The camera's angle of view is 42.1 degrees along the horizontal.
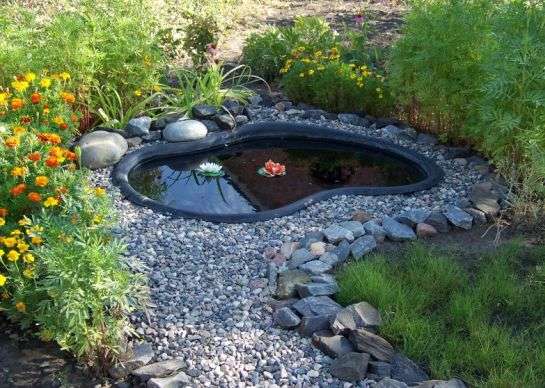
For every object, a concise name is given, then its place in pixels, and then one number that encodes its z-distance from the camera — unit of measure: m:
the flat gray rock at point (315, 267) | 3.97
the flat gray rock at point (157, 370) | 3.33
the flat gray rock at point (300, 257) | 4.07
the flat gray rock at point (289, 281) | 3.84
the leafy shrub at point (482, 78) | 4.54
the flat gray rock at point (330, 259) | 4.07
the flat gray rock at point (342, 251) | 4.14
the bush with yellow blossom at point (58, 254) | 3.12
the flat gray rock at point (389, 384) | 3.14
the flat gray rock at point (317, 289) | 3.78
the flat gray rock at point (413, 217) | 4.49
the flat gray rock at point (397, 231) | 4.35
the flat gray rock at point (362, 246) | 4.18
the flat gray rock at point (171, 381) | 3.23
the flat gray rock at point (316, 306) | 3.62
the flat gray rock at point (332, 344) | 3.40
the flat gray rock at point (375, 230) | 4.34
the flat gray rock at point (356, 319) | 3.48
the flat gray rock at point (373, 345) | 3.33
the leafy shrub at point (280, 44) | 6.83
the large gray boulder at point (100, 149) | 5.20
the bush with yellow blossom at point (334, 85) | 6.07
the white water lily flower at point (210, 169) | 5.37
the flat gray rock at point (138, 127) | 5.68
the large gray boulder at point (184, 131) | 5.66
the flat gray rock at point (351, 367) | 3.25
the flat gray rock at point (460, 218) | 4.53
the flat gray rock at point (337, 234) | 4.29
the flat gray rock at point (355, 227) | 4.37
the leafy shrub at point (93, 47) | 5.28
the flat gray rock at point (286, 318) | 3.60
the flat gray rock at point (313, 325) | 3.56
